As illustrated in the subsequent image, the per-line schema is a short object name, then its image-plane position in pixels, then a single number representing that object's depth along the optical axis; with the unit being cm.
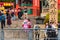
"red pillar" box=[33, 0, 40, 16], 3372
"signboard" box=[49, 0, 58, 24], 1414
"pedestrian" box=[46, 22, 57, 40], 1122
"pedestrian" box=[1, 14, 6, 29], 2125
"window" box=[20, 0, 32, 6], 3506
